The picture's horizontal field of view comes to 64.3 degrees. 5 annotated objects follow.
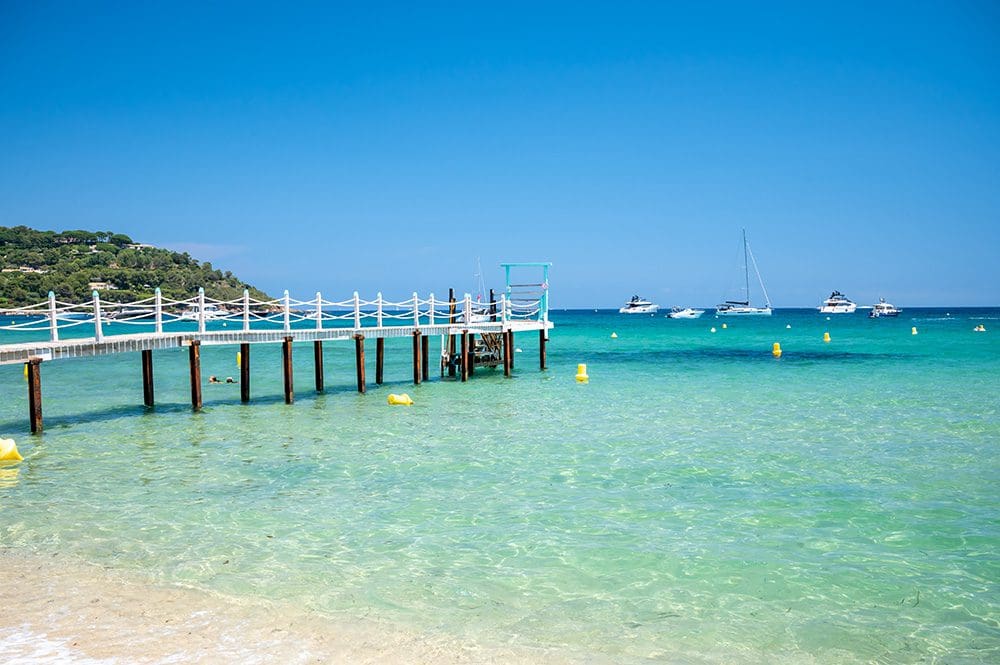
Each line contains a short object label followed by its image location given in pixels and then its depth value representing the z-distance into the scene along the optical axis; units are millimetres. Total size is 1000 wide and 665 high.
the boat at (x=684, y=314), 153275
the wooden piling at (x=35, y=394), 18891
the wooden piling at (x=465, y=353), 33531
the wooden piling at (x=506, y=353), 35750
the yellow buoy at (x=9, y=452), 16094
